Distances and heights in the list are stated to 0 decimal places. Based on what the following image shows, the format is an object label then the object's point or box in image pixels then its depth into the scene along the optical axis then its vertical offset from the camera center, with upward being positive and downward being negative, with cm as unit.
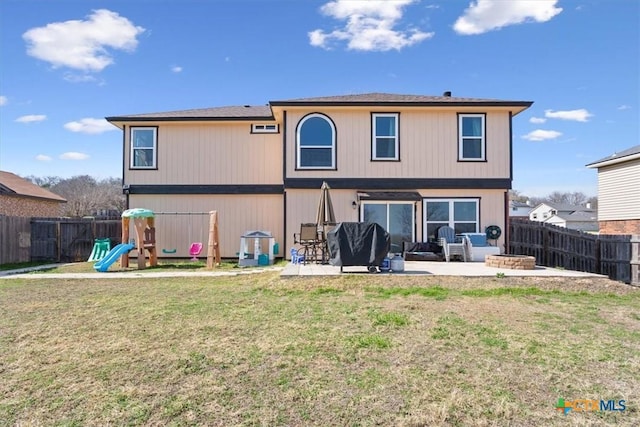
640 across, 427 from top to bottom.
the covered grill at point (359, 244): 881 -51
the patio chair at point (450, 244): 1160 -66
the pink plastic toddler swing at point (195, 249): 1316 -97
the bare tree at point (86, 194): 3456 +252
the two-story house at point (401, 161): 1273 +202
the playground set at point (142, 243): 1153 -70
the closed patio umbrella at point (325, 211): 1038 +29
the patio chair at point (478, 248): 1155 -77
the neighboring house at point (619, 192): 2020 +171
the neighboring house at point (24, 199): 1989 +122
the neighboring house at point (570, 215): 5078 +101
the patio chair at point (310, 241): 1078 -54
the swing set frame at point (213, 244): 1174 -70
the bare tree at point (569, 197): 7679 +510
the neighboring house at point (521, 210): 6521 +208
